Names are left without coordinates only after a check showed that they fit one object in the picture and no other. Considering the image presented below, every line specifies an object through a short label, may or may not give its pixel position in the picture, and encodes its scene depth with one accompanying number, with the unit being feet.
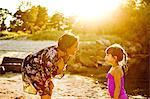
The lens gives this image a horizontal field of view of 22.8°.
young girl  16.43
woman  13.17
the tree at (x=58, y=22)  118.44
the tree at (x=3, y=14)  115.44
